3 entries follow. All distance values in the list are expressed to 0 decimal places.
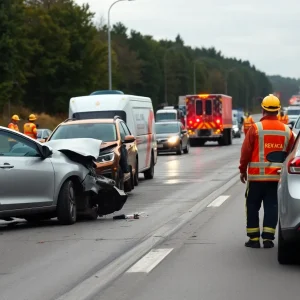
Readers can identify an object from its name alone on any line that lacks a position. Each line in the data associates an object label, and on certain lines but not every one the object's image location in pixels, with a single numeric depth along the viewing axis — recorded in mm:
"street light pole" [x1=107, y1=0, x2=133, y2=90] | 53094
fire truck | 50781
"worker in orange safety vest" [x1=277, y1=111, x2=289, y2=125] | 38331
